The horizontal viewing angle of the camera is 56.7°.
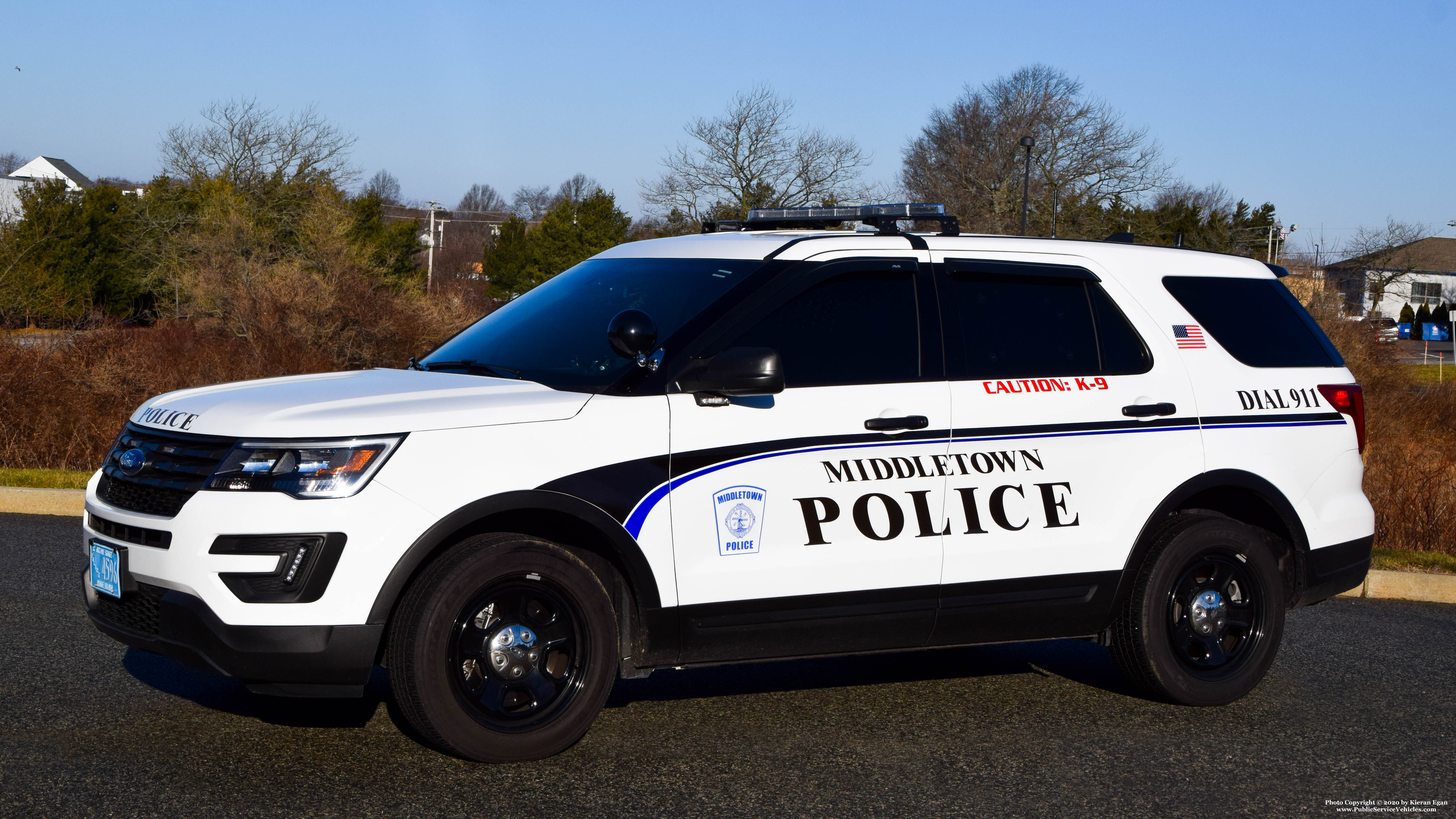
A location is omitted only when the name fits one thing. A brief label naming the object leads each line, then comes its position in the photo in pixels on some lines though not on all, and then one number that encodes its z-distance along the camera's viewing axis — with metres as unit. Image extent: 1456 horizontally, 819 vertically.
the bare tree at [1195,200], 69.88
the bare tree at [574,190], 79.75
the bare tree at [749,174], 54.06
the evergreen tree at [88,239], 49.75
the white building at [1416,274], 61.69
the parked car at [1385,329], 27.30
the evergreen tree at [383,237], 49.81
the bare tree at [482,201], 156.88
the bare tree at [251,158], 49.47
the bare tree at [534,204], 116.31
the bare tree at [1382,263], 62.78
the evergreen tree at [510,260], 72.94
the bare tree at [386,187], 116.44
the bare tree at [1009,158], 54.94
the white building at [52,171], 120.12
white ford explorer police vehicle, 4.36
